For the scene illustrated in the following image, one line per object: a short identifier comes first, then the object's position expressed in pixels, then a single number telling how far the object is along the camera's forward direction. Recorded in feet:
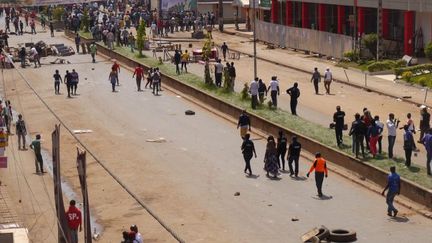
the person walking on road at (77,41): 206.80
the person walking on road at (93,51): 187.21
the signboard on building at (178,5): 232.12
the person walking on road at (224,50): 180.67
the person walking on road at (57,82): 145.99
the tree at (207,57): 139.54
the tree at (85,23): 239.30
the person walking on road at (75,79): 144.77
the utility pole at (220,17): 242.17
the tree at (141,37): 181.47
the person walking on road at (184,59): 160.35
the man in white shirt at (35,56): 185.57
